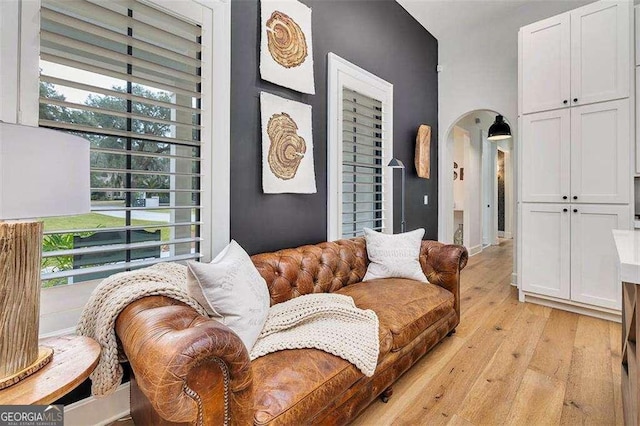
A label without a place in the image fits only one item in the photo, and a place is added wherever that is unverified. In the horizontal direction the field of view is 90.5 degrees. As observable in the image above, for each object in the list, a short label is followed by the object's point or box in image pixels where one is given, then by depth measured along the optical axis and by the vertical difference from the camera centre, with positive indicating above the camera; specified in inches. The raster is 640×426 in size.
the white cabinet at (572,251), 112.5 -14.1
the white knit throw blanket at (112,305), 46.5 -14.2
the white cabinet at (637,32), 107.7 +62.1
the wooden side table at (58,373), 31.7 -18.1
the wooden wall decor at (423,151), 161.0 +32.6
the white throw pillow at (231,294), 52.0 -13.8
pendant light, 201.3 +54.9
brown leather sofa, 35.7 -22.1
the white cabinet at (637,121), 107.0 +31.8
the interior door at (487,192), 275.9 +20.6
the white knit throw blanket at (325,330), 56.7 -22.7
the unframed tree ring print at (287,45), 90.3 +51.0
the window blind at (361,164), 122.4 +20.2
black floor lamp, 122.2 +7.4
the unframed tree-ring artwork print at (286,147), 90.6 +20.4
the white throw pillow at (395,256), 101.3 -13.7
